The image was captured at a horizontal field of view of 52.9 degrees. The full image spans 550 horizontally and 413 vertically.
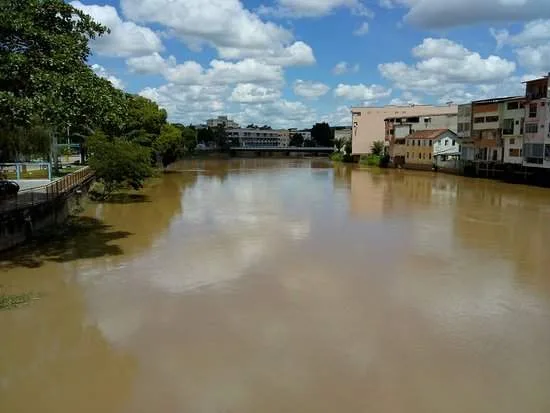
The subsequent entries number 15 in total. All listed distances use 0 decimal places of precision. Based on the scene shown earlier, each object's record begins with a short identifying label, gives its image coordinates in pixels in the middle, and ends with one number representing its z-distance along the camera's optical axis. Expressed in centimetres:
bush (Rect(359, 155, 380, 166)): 7950
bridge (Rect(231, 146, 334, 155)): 12612
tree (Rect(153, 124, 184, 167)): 5601
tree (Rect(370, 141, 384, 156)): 8344
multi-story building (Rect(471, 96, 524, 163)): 4909
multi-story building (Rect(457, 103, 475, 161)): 5740
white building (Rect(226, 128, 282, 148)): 16938
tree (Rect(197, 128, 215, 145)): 14462
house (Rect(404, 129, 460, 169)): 6494
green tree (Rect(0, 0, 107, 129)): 1485
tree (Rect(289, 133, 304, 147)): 16223
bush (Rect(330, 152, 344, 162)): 9794
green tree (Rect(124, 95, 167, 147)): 4809
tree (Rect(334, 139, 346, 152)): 11038
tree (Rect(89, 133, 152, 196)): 3412
